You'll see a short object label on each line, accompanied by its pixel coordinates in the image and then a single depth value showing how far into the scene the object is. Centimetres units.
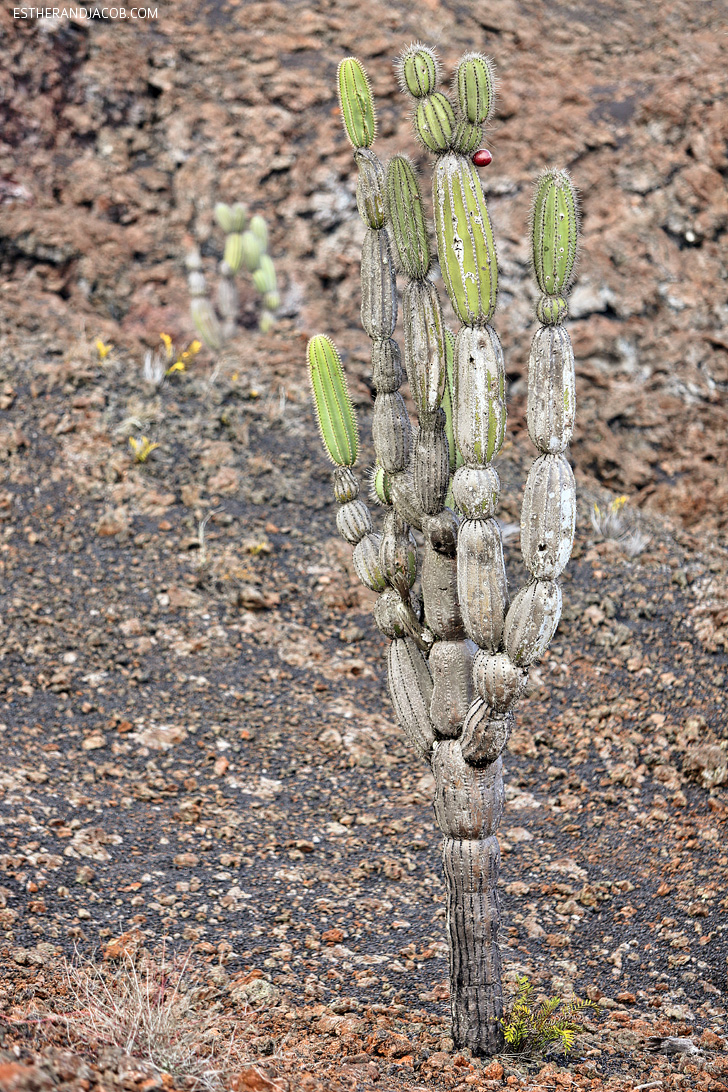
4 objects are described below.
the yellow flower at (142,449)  635
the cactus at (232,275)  781
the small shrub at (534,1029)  298
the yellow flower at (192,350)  732
